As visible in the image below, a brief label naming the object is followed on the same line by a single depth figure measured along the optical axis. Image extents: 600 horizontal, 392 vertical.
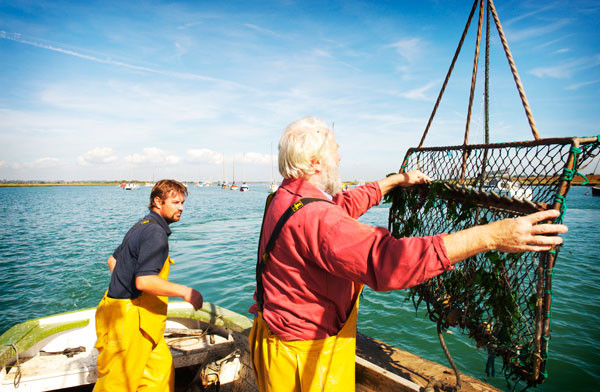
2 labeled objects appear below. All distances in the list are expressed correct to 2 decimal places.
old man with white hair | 1.31
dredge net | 1.70
